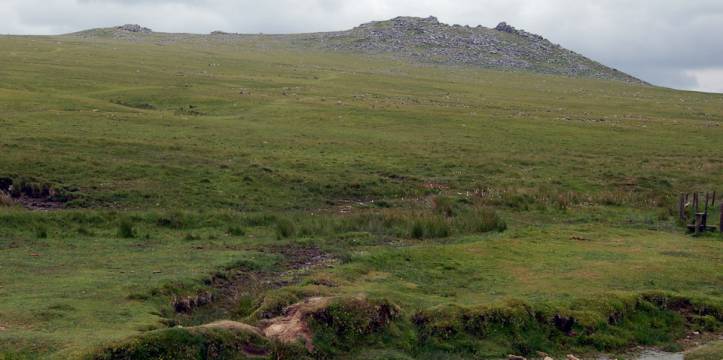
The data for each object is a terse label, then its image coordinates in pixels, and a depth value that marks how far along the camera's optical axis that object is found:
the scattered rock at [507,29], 198.38
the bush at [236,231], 30.88
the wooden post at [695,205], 35.06
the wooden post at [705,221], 32.43
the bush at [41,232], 28.33
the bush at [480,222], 32.59
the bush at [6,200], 32.31
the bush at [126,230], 29.20
